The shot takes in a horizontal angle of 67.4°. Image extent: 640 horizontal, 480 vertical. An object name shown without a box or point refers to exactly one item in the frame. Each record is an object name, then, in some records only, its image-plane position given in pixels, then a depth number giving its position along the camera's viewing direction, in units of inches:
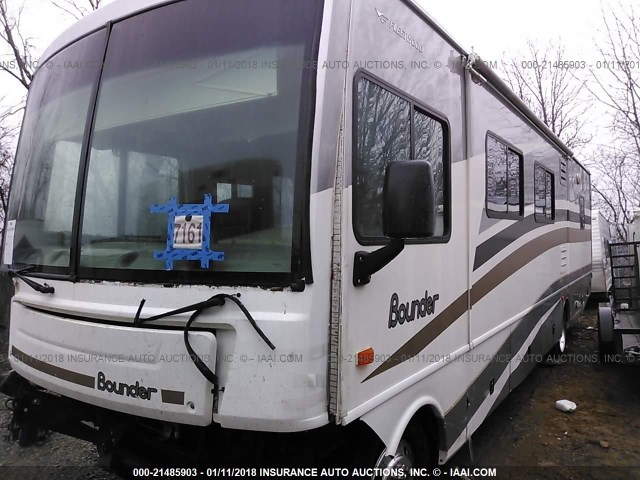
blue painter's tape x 83.7
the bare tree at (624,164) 499.8
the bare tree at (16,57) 474.0
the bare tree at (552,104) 871.1
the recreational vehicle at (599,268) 486.5
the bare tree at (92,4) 504.1
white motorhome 79.1
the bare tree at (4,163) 398.7
